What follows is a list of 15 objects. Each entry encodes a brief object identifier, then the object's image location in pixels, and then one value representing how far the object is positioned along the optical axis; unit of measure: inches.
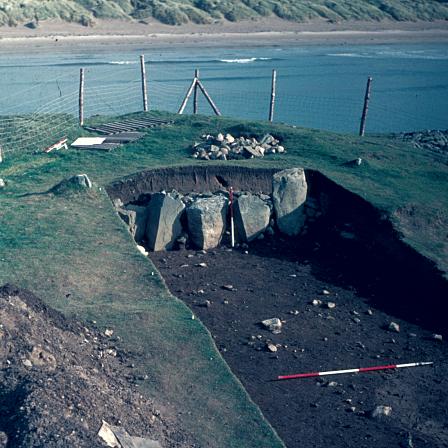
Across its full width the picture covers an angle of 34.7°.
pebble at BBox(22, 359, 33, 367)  341.7
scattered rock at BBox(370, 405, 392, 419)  402.9
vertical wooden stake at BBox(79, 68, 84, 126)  879.7
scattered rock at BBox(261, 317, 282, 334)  496.1
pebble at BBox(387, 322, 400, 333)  509.0
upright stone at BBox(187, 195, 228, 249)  641.6
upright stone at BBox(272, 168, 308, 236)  677.9
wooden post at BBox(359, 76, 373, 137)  910.6
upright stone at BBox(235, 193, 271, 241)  657.0
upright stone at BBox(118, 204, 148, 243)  628.1
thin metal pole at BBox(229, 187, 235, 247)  653.9
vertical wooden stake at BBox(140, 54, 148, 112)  951.0
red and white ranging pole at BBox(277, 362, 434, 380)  435.8
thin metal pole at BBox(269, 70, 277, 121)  947.3
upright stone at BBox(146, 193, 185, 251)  636.1
